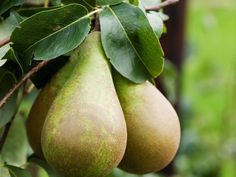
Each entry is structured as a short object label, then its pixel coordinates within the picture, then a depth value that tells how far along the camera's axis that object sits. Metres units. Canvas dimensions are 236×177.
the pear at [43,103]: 0.91
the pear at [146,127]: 0.88
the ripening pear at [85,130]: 0.83
